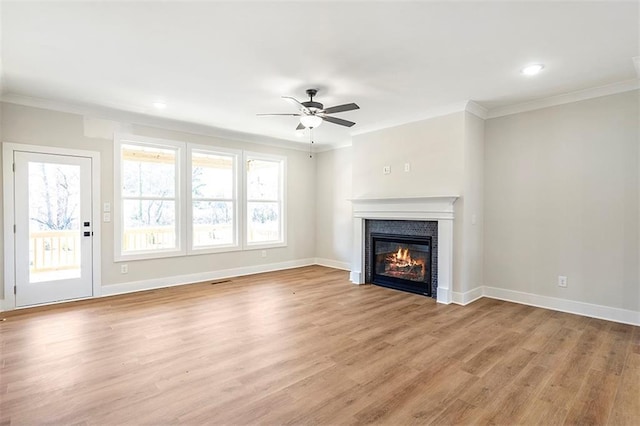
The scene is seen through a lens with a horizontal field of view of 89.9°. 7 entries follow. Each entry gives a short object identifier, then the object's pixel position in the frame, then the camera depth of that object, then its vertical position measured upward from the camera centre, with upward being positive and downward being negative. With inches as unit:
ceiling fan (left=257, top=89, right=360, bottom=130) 134.2 +43.1
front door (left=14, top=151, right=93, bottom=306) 159.3 -8.8
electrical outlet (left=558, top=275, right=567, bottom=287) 155.8 -34.6
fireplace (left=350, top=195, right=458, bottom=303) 172.1 -9.1
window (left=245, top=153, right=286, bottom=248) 249.1 +8.5
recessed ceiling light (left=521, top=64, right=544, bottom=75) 123.0 +55.2
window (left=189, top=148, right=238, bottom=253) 219.6 +7.6
